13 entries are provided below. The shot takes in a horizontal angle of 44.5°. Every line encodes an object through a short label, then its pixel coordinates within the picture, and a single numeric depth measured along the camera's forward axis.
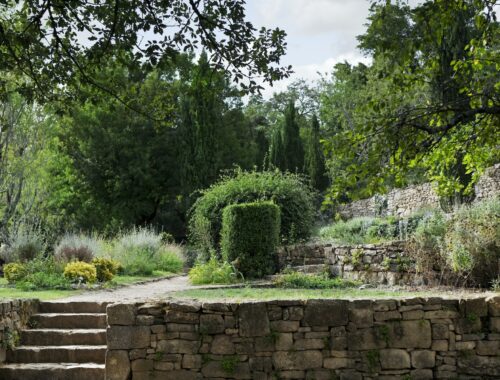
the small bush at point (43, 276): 10.70
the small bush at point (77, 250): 13.14
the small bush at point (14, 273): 11.80
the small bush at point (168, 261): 15.61
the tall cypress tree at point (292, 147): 26.78
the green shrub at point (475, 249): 8.88
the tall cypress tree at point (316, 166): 26.47
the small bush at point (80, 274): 11.27
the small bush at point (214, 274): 11.38
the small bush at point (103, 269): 12.03
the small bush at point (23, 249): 13.68
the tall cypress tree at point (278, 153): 26.66
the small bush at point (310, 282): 9.83
